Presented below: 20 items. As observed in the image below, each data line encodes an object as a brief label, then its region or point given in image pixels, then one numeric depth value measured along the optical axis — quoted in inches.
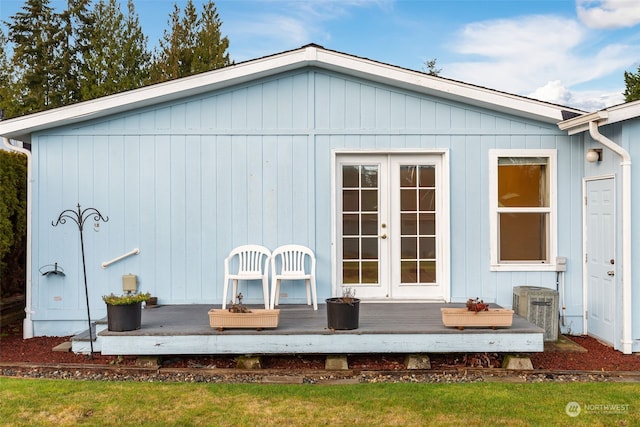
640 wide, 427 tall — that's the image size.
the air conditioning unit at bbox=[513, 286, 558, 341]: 216.8
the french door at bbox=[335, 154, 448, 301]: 245.8
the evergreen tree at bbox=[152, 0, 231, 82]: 649.6
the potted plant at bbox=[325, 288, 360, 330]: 187.8
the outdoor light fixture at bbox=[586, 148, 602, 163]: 224.2
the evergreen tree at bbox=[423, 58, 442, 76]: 790.5
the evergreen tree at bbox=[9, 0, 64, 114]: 690.2
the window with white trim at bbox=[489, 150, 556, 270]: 241.9
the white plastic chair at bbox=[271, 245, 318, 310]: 227.9
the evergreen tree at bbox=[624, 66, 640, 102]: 579.1
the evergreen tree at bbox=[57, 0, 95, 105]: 714.8
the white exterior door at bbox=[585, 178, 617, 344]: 216.1
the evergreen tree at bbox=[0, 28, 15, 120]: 650.2
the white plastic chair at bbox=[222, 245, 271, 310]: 223.0
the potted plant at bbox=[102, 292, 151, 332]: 188.2
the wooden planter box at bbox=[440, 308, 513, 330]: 188.4
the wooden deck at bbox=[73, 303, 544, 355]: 188.1
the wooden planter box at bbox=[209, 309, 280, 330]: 187.9
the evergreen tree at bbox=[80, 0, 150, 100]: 647.1
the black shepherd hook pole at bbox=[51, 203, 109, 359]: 236.2
